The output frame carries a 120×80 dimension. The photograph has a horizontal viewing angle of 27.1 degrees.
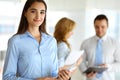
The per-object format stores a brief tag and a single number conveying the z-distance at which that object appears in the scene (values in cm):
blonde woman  260
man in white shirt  272
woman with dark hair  155
